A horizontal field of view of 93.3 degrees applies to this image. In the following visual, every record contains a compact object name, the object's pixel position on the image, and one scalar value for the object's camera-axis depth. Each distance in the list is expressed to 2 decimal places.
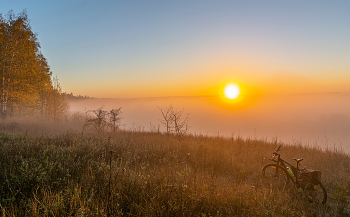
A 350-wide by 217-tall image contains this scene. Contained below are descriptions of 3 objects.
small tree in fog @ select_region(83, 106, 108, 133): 11.97
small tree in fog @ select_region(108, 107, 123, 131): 12.51
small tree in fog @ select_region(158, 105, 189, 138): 11.47
